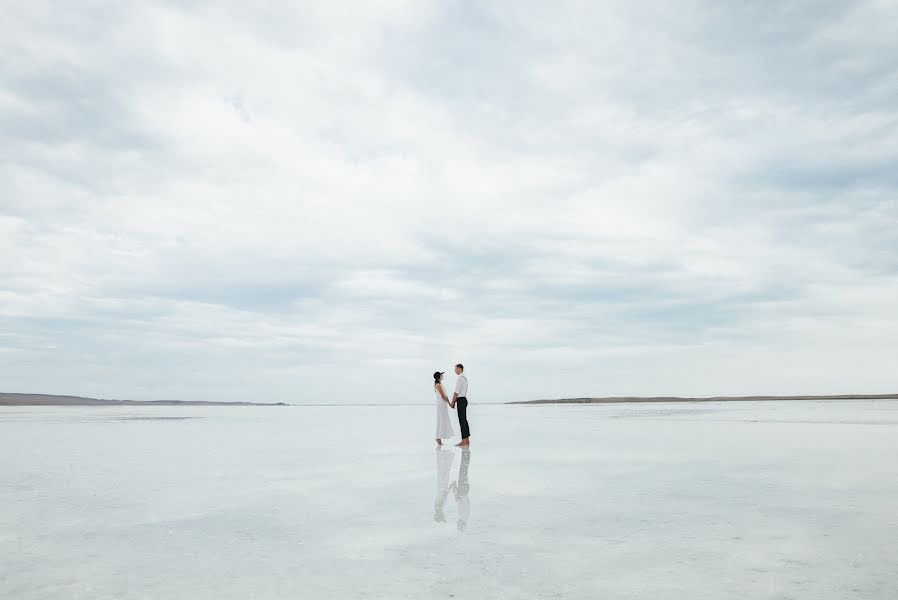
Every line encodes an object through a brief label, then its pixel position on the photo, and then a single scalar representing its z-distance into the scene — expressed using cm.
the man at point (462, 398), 1648
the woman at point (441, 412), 1710
